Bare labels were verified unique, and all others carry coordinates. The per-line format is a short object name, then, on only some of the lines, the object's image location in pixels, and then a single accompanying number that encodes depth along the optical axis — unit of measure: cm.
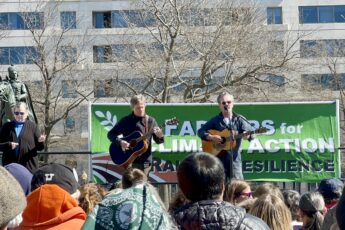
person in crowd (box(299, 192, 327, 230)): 695
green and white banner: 1649
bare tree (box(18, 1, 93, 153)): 4189
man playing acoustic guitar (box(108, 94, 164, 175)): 1387
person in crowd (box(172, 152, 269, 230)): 439
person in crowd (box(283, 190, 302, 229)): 816
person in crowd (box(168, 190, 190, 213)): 696
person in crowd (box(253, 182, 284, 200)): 711
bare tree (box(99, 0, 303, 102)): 3683
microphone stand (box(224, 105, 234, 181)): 1330
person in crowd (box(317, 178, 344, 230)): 812
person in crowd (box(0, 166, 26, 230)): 356
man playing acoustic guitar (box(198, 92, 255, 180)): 1342
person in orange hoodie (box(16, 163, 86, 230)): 500
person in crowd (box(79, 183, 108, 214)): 675
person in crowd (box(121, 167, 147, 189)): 781
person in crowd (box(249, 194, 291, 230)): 608
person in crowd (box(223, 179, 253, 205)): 765
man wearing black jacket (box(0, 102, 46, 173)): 1358
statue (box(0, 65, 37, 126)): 1563
